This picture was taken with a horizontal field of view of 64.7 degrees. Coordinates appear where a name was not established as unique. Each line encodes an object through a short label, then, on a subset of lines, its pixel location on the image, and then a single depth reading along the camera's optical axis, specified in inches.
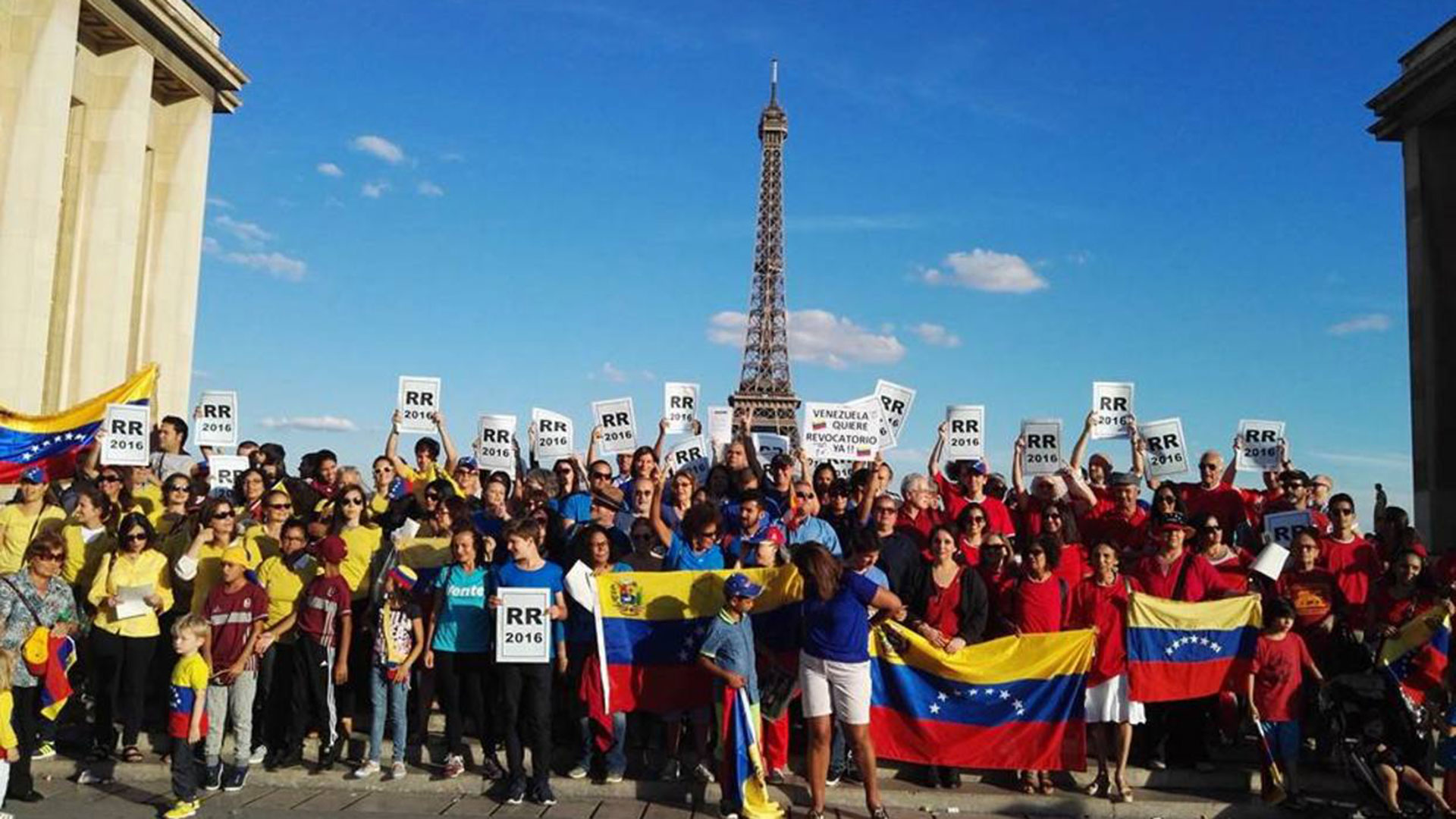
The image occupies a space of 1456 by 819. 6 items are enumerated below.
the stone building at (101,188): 810.8
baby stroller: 322.0
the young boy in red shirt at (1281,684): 336.5
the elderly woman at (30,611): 307.7
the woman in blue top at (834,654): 301.4
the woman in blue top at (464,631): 338.0
